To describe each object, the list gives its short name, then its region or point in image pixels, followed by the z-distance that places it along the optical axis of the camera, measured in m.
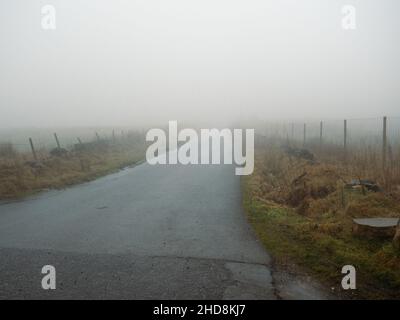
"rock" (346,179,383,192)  10.77
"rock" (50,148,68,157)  19.46
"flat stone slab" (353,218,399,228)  7.09
